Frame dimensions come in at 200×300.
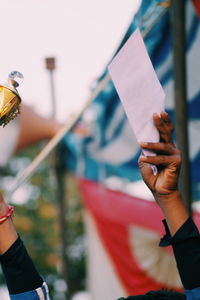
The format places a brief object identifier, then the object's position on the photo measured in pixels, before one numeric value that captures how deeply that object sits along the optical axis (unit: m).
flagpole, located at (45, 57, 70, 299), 6.67
